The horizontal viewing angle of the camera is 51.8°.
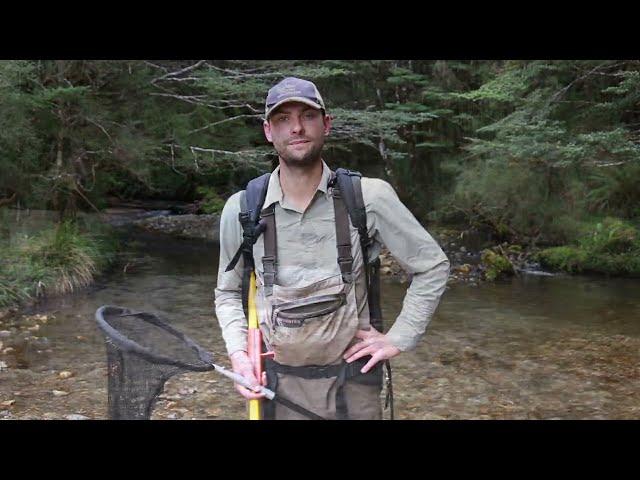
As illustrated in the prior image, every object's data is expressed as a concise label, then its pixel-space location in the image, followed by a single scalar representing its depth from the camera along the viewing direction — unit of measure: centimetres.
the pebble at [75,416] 548
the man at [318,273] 229
